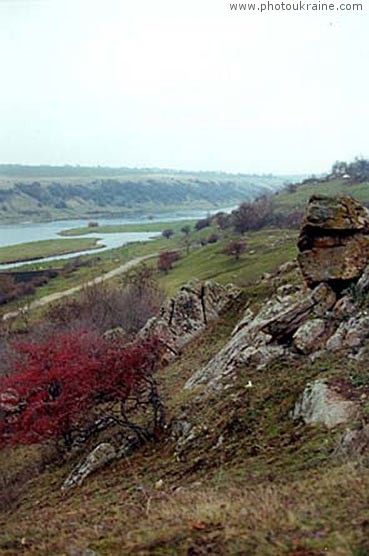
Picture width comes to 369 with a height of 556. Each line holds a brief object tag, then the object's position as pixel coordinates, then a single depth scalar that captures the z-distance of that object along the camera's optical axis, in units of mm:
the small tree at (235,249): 76688
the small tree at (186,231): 126500
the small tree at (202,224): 129425
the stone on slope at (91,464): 15578
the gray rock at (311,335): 16922
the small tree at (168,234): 129000
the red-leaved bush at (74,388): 17031
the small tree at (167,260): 81375
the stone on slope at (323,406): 11891
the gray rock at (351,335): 15570
